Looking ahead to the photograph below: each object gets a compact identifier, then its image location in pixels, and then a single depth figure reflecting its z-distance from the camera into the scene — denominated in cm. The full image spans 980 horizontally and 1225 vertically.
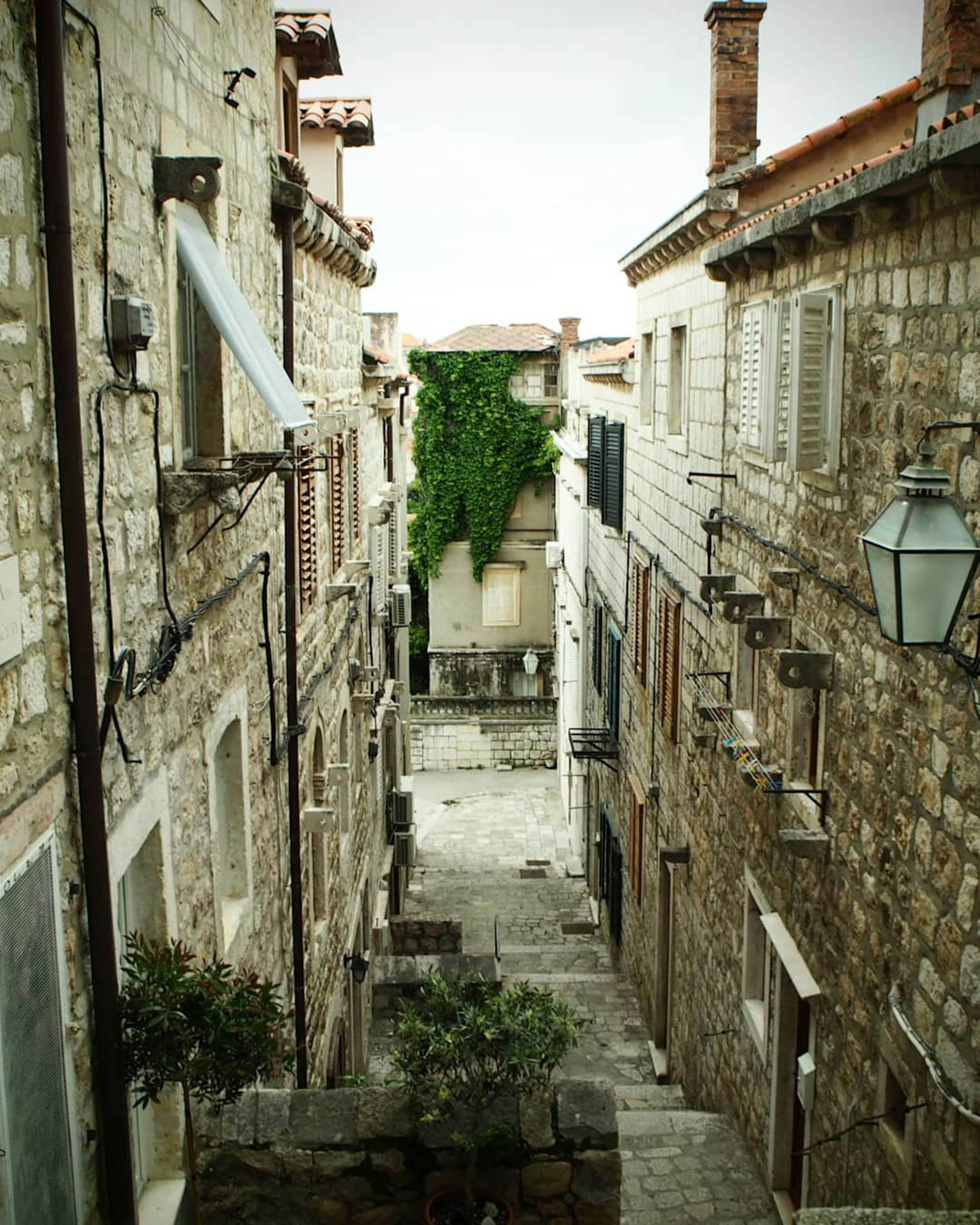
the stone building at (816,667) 546
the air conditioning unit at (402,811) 2086
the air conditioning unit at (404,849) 2061
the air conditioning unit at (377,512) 1627
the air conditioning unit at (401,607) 2216
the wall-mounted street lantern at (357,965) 1289
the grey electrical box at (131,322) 493
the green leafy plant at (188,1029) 485
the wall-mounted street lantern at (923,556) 448
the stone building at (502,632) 3312
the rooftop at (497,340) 3391
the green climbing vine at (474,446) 3388
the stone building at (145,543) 417
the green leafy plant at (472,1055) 625
